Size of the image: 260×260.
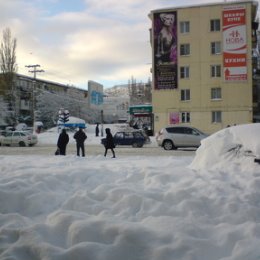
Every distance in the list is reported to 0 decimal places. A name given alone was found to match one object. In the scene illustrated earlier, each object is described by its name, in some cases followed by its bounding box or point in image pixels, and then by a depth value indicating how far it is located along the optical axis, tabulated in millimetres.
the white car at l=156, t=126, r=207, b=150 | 18901
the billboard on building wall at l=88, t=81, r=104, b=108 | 36037
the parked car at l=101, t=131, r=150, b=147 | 21197
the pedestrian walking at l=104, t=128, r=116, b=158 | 13549
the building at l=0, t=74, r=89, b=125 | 44869
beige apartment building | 32185
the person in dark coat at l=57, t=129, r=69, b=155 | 13122
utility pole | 48573
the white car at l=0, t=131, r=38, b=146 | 24480
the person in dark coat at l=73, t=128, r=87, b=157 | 13574
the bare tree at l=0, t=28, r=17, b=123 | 42926
